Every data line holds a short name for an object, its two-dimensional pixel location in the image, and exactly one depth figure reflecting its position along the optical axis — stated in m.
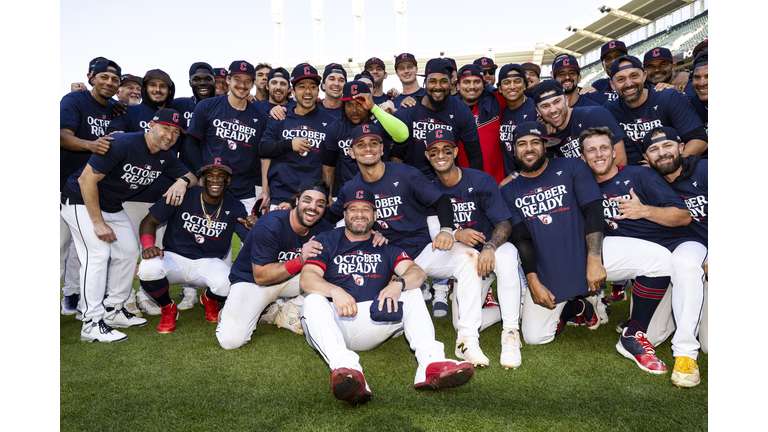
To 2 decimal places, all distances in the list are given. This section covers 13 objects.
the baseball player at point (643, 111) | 5.14
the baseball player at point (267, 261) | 4.54
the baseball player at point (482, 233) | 4.14
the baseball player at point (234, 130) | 5.83
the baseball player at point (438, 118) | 5.32
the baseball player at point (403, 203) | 4.63
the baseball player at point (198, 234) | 5.27
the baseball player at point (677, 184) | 4.21
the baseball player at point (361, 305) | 3.30
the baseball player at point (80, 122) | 5.32
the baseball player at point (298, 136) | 5.71
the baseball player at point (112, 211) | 4.88
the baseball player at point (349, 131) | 5.07
